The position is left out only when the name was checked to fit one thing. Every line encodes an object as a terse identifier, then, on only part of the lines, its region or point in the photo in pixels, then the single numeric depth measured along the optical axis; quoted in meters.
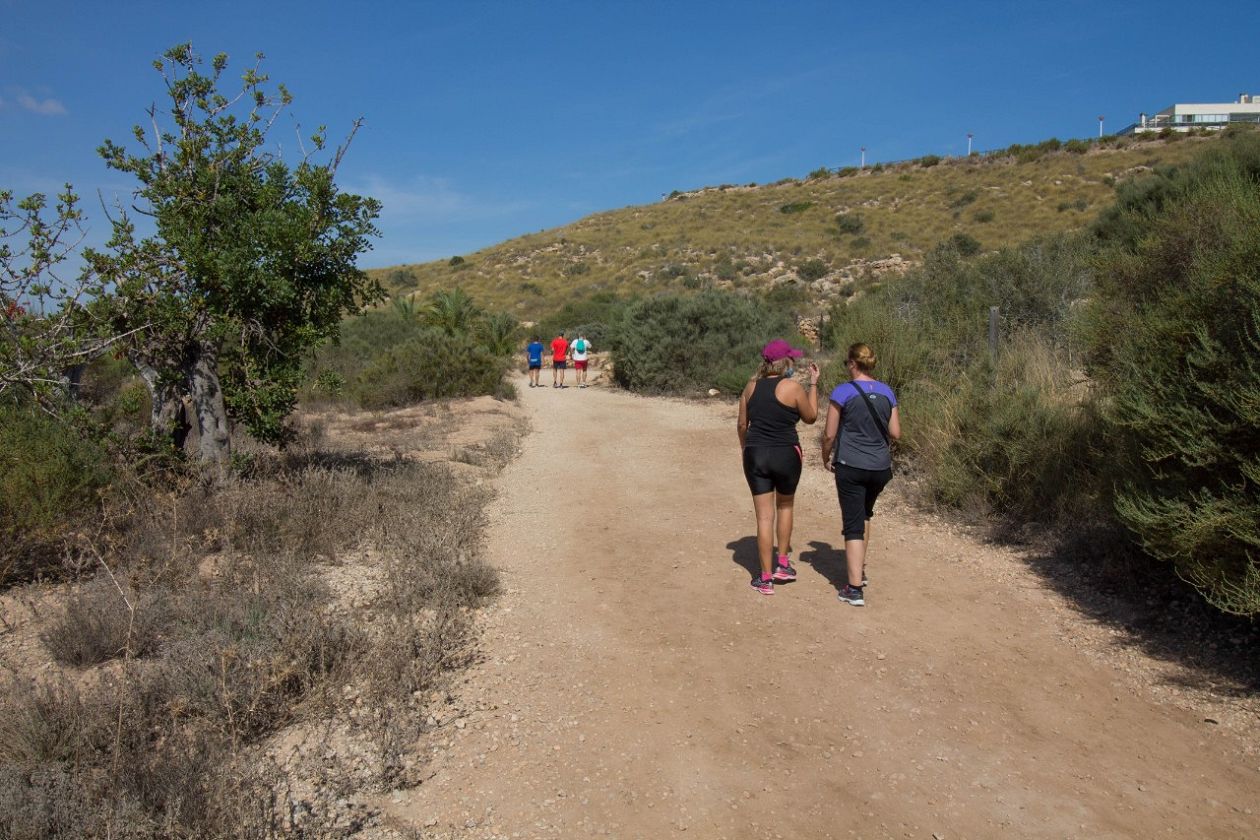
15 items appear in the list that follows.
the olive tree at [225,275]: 6.98
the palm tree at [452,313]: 26.75
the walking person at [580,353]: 23.23
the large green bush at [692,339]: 19.08
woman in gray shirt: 5.78
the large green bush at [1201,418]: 4.46
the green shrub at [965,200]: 45.16
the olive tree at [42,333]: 6.17
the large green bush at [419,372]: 17.75
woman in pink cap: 5.93
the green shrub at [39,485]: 5.84
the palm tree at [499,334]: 27.14
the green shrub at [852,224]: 44.50
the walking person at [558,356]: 22.39
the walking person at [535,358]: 23.39
